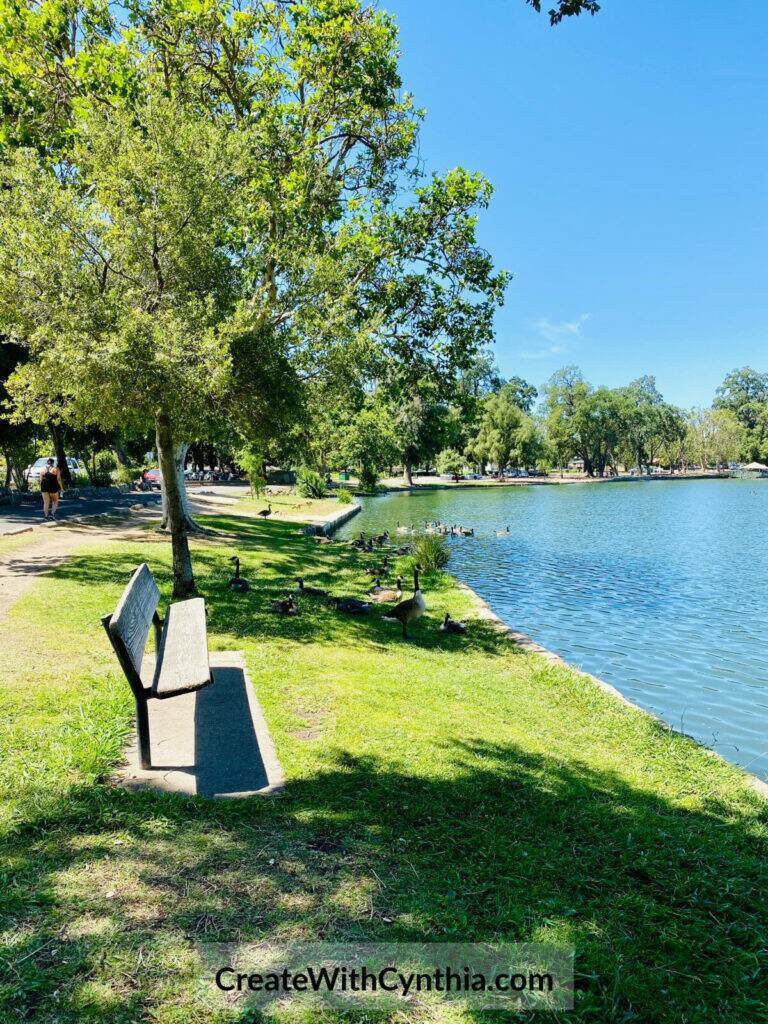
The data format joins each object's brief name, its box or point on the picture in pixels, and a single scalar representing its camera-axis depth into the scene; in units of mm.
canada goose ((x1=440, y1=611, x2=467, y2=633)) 11023
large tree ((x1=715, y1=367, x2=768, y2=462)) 126250
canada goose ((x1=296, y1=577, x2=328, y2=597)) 12633
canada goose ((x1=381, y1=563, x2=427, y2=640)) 10242
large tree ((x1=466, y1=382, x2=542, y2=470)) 86688
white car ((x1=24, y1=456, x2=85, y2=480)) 42531
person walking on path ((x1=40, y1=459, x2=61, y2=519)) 20016
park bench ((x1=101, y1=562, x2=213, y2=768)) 4543
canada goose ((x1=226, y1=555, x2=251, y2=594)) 12000
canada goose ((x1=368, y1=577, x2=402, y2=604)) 12672
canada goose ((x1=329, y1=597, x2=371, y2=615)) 11555
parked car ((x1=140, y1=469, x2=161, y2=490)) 47250
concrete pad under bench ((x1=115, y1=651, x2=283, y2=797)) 4539
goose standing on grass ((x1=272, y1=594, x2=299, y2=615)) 10656
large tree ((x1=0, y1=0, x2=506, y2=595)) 8891
